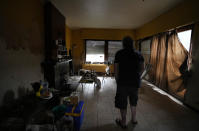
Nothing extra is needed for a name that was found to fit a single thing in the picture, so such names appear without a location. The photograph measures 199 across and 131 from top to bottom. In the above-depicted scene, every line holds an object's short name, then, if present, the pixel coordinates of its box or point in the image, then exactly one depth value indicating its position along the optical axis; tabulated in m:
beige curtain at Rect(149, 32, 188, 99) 2.73
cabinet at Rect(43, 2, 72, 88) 2.64
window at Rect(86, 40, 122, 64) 5.98
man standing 1.52
